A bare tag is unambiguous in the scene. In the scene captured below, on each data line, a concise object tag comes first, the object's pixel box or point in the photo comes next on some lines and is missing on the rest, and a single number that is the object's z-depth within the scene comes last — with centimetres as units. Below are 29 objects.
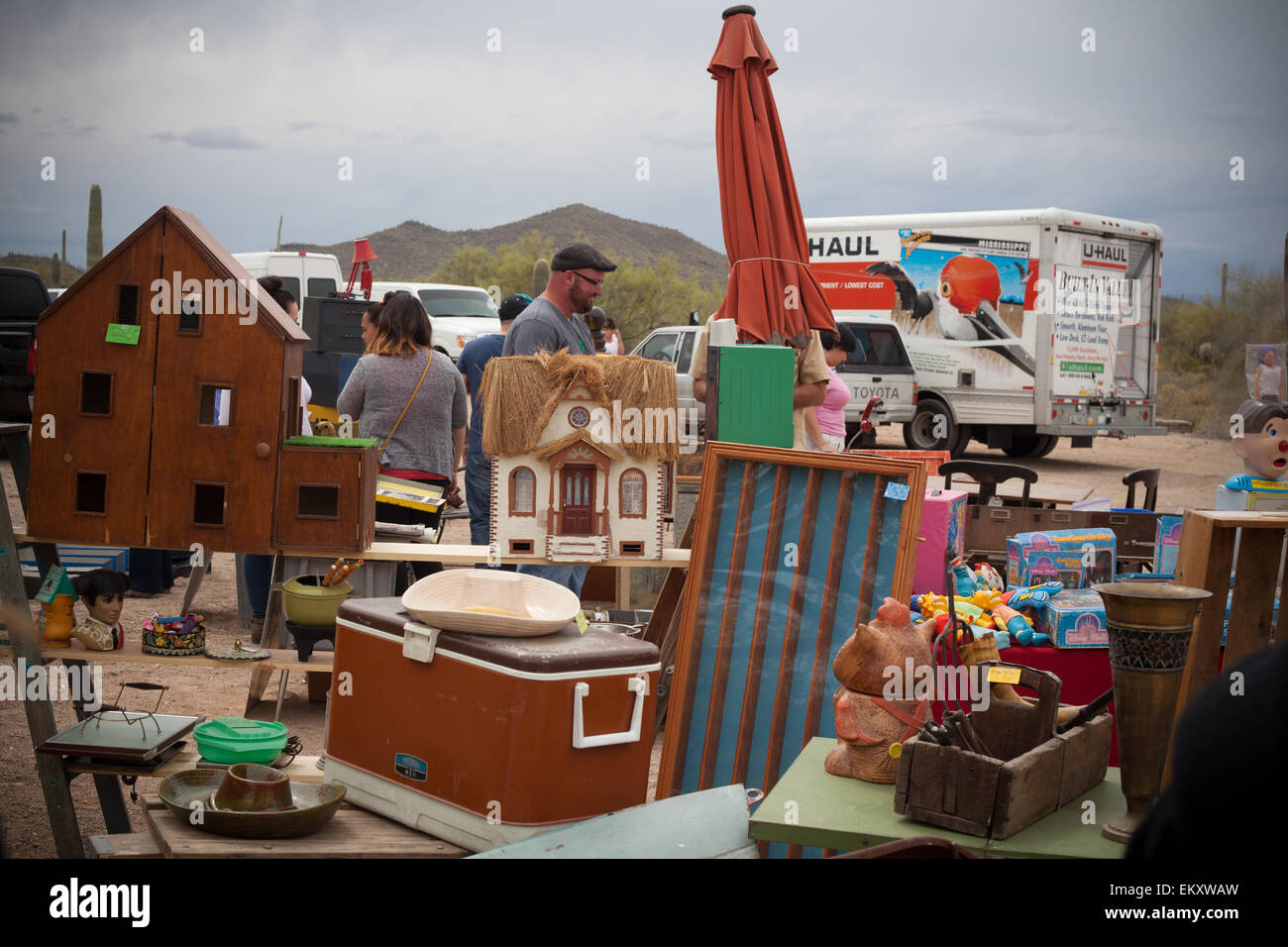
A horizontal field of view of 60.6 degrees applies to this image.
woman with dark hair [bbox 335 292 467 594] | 552
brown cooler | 244
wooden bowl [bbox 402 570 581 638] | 257
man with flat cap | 471
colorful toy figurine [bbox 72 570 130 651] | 398
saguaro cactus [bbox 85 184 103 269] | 2150
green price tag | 396
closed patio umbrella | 491
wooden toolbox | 216
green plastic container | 302
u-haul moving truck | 1398
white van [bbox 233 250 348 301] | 1788
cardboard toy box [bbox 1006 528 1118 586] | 426
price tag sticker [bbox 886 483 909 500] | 352
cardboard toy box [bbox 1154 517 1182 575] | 471
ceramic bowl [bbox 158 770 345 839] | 247
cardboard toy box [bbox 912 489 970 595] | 417
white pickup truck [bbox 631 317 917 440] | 1498
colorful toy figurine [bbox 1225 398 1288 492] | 460
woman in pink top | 650
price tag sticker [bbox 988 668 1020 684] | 264
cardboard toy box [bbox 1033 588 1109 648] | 383
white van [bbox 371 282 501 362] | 1816
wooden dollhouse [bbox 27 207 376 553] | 396
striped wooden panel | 355
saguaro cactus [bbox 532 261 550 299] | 1354
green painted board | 412
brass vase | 220
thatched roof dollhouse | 403
